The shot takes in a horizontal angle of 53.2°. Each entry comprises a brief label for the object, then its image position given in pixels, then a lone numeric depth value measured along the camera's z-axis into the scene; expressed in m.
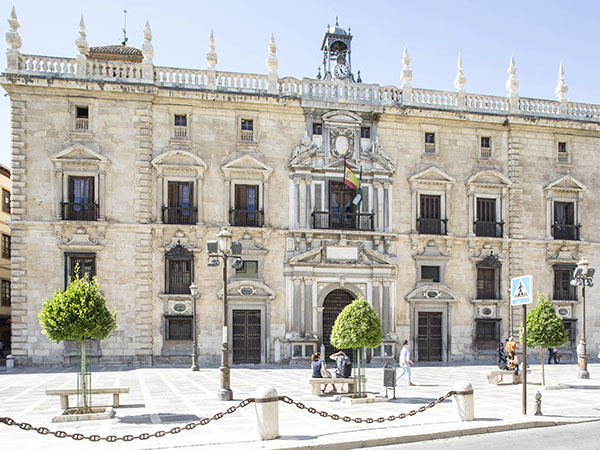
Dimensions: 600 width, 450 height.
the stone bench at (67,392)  13.47
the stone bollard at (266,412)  11.11
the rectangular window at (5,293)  36.48
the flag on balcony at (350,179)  27.53
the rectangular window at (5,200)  36.88
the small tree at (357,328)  15.76
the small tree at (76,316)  13.55
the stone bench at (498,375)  19.69
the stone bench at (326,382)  16.27
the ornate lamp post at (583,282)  20.98
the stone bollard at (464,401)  12.75
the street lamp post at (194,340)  24.01
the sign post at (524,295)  13.45
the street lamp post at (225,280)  15.96
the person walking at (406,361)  19.42
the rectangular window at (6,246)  36.47
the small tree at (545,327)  19.66
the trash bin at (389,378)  15.75
